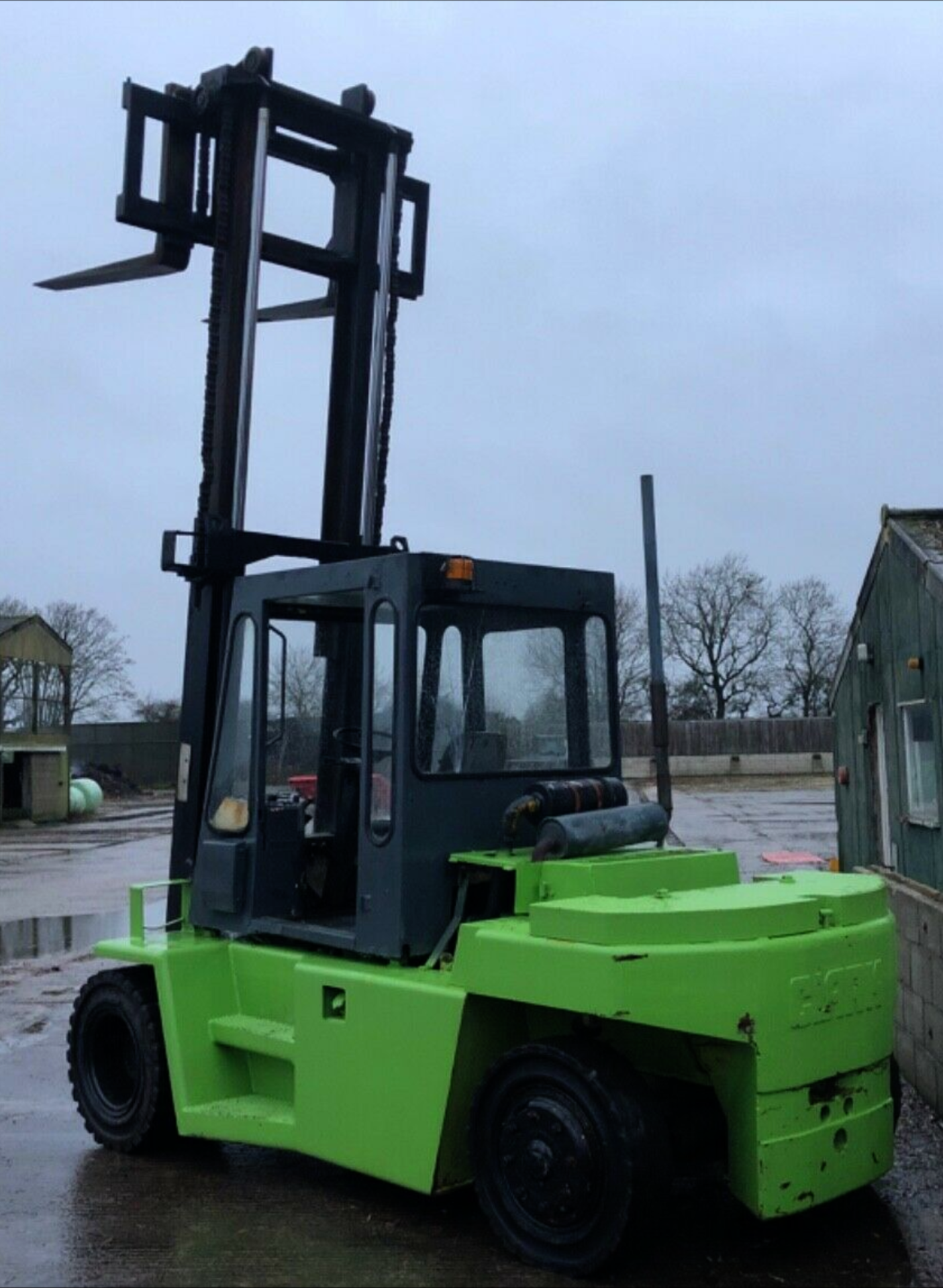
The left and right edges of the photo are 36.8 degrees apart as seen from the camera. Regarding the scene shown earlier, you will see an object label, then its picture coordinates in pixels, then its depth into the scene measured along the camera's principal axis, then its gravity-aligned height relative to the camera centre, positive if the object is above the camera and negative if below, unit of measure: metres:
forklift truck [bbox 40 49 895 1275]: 4.66 -0.23
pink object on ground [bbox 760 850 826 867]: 16.05 -0.25
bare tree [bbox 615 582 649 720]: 56.06 +6.67
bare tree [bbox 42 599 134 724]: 62.03 +7.69
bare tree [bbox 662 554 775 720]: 63.94 +9.13
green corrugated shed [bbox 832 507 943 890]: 7.52 +0.83
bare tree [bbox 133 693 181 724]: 61.47 +5.52
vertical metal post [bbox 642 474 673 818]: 10.12 +1.28
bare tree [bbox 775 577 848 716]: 63.50 +8.21
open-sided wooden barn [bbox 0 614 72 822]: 35.00 +2.80
